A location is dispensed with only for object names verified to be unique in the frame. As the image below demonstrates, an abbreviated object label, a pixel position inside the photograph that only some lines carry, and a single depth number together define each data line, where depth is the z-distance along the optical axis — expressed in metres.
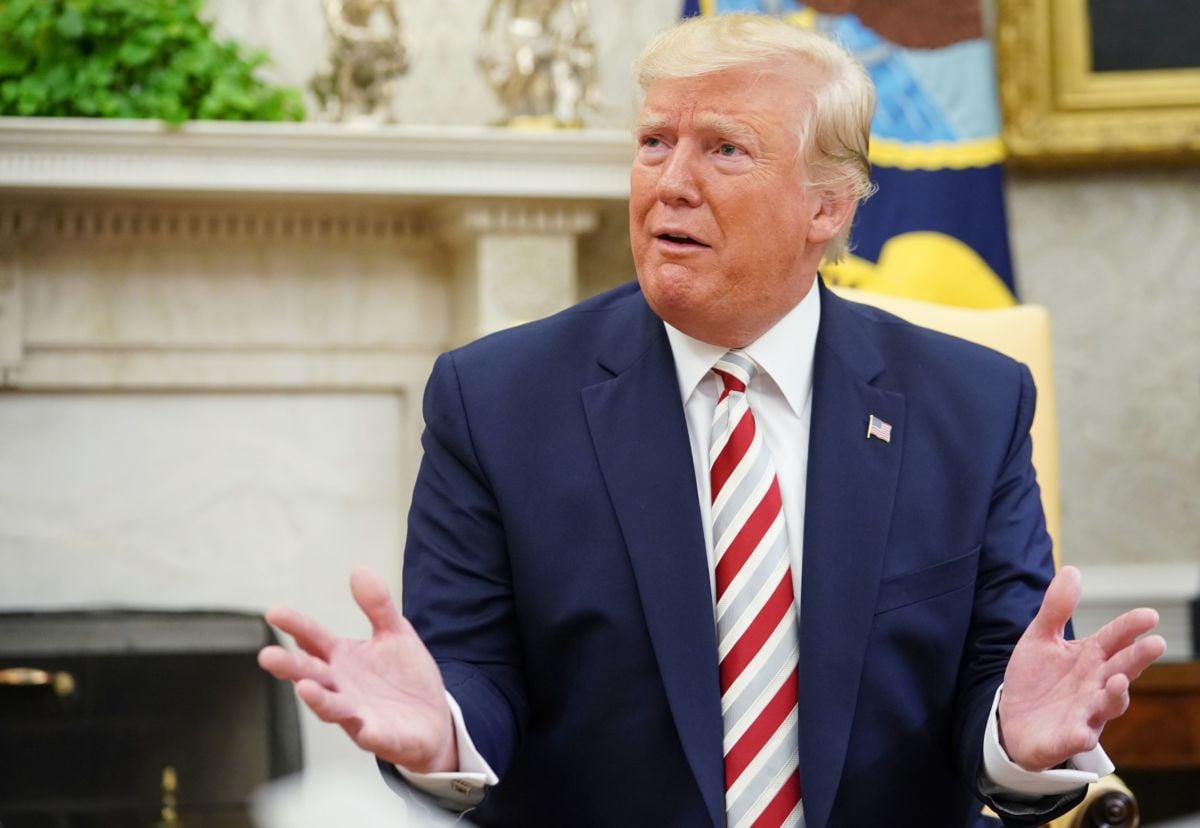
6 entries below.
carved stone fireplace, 7.05
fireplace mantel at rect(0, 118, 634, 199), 6.70
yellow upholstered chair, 5.02
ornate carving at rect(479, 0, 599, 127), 7.02
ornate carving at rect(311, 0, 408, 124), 6.89
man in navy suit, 3.49
